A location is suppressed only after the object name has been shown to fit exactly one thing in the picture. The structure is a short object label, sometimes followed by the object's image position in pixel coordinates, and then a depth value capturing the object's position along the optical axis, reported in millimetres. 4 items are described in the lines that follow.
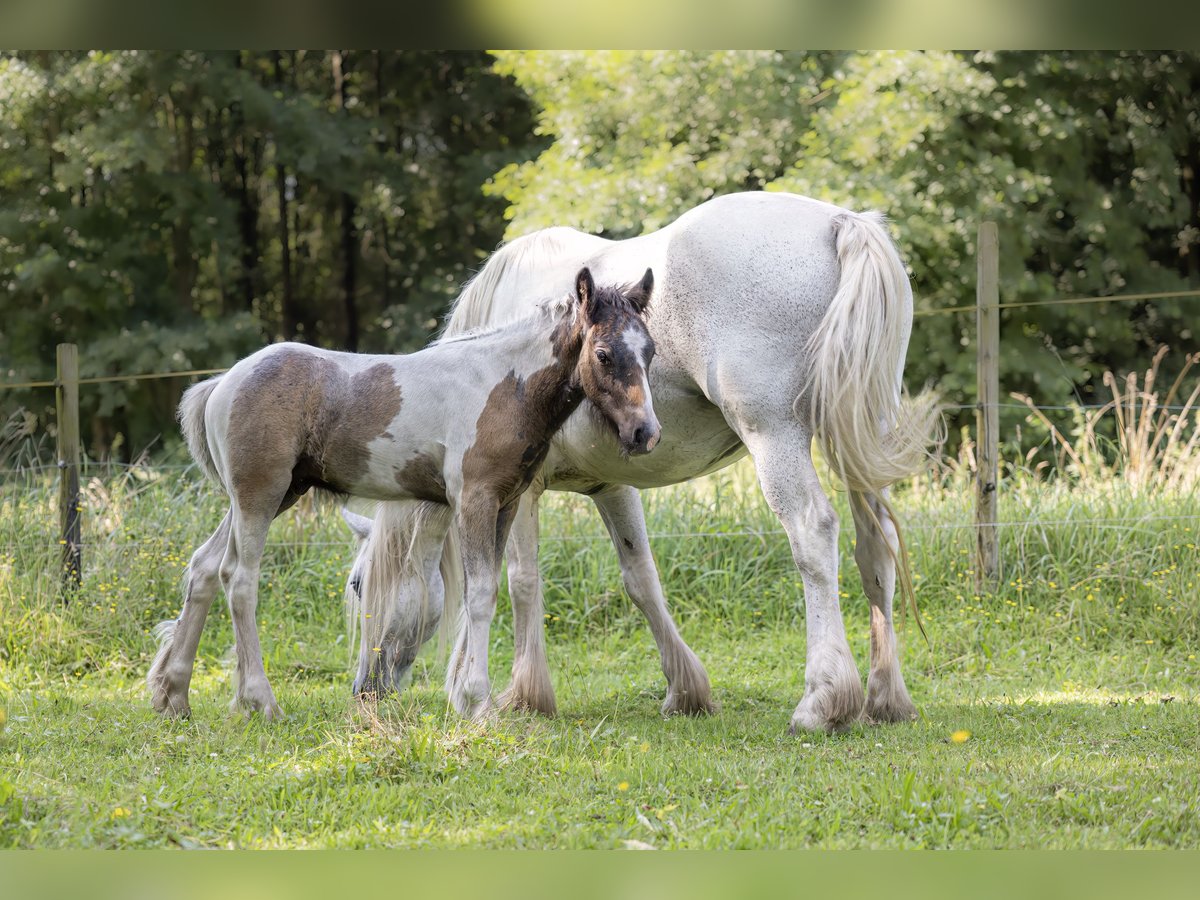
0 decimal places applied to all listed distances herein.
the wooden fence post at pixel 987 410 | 15242
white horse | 9773
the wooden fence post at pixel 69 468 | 15297
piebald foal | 9914
